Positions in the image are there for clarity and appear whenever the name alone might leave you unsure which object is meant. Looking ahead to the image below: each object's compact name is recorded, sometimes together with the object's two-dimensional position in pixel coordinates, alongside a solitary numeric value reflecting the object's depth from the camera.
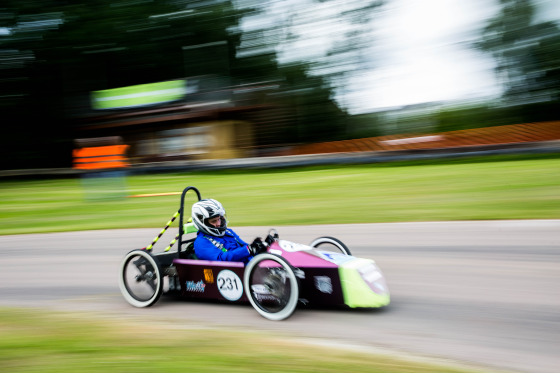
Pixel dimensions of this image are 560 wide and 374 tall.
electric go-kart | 4.39
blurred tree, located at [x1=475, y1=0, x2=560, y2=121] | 18.84
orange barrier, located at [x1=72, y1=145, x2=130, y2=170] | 15.59
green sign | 23.25
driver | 4.95
